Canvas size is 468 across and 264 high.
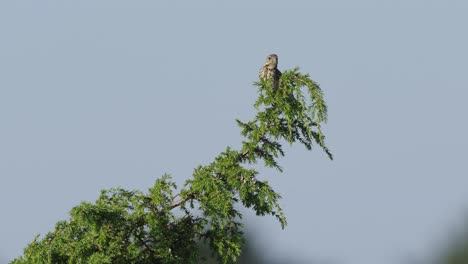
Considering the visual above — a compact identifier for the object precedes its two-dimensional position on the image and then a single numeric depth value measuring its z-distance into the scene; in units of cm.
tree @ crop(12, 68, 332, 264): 1389
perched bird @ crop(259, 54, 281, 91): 1427
